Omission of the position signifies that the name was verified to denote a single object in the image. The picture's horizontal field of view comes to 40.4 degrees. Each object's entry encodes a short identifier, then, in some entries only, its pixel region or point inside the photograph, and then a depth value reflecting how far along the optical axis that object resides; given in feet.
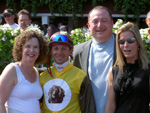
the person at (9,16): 19.11
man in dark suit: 8.25
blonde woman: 7.02
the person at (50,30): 22.40
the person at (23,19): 17.49
